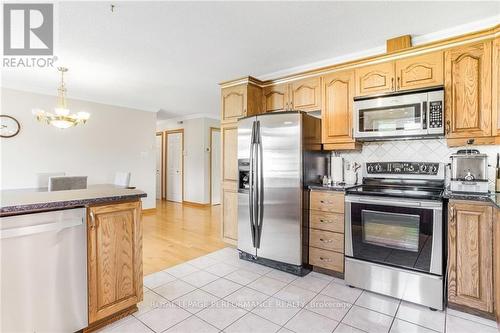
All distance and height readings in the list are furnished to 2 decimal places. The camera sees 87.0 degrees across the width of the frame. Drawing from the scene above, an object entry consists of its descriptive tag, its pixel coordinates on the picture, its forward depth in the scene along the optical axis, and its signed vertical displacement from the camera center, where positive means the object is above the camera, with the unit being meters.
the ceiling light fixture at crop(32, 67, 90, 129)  3.24 +0.61
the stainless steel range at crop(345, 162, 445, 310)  2.09 -0.62
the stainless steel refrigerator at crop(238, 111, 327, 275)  2.72 -0.20
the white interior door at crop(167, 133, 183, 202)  7.36 -0.04
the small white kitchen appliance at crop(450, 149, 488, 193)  2.17 -0.05
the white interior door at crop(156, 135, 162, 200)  8.01 +0.03
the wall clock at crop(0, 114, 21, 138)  3.96 +0.60
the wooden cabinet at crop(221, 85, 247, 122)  3.44 +0.84
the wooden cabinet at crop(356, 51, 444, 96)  2.41 +0.88
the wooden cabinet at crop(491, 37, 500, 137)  2.12 +0.63
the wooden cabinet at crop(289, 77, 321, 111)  3.10 +0.86
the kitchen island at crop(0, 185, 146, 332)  1.47 -0.53
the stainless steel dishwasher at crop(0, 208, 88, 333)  1.44 -0.63
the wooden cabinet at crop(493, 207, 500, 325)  1.74 -0.68
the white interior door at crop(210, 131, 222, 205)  6.88 -0.07
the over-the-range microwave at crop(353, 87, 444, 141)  2.31 +0.47
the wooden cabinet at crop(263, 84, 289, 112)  3.39 +0.89
